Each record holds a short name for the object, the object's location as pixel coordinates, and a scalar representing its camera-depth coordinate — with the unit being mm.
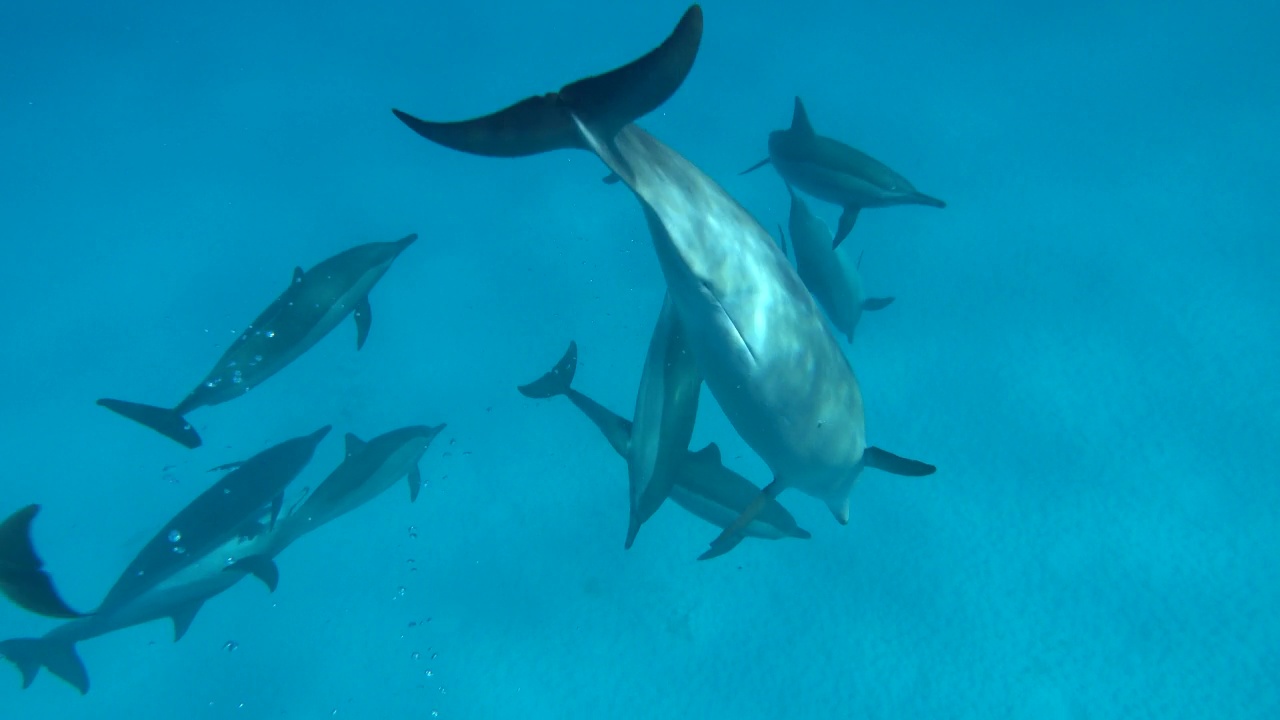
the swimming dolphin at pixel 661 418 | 3455
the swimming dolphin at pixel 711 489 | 4625
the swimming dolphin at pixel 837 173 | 5652
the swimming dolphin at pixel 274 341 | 5410
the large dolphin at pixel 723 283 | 1998
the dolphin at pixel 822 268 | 5871
